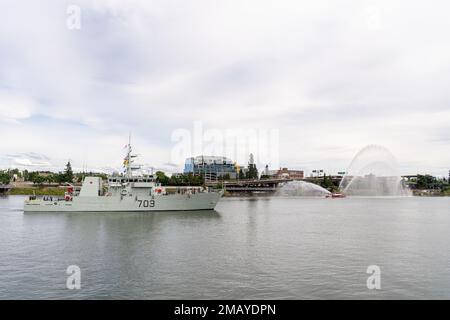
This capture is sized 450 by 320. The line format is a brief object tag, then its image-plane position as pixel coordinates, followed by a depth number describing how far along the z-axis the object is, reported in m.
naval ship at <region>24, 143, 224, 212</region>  67.44
